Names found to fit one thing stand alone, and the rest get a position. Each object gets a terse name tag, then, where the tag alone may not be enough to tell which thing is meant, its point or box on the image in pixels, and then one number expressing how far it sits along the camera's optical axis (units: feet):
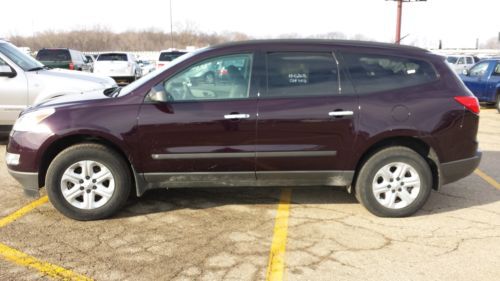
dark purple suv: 13.82
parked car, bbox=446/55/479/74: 88.32
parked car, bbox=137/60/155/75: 86.03
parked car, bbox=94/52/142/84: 62.52
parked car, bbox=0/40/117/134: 23.95
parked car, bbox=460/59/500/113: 42.14
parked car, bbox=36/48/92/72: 55.77
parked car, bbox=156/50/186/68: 65.88
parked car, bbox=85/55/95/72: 103.04
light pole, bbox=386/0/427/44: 111.96
